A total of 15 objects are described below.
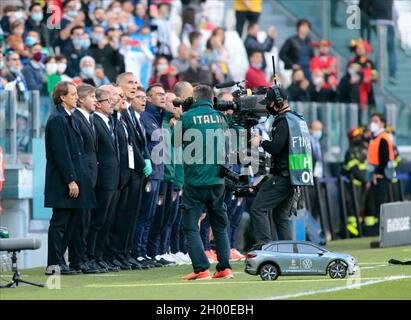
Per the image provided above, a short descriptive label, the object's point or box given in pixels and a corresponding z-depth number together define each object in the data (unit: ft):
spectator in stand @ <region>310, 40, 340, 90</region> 103.24
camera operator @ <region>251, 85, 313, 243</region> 59.36
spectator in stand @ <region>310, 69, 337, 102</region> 99.40
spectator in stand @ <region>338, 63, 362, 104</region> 102.22
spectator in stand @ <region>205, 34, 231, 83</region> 94.07
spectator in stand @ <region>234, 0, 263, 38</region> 101.96
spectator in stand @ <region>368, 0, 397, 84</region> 107.24
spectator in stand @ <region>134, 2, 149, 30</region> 92.17
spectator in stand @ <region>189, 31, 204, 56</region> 93.29
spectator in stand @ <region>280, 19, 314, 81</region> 102.22
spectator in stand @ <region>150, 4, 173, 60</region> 91.81
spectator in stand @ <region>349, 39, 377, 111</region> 102.99
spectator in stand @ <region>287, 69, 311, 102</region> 97.09
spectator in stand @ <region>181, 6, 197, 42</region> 97.19
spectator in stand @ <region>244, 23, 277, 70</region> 98.22
